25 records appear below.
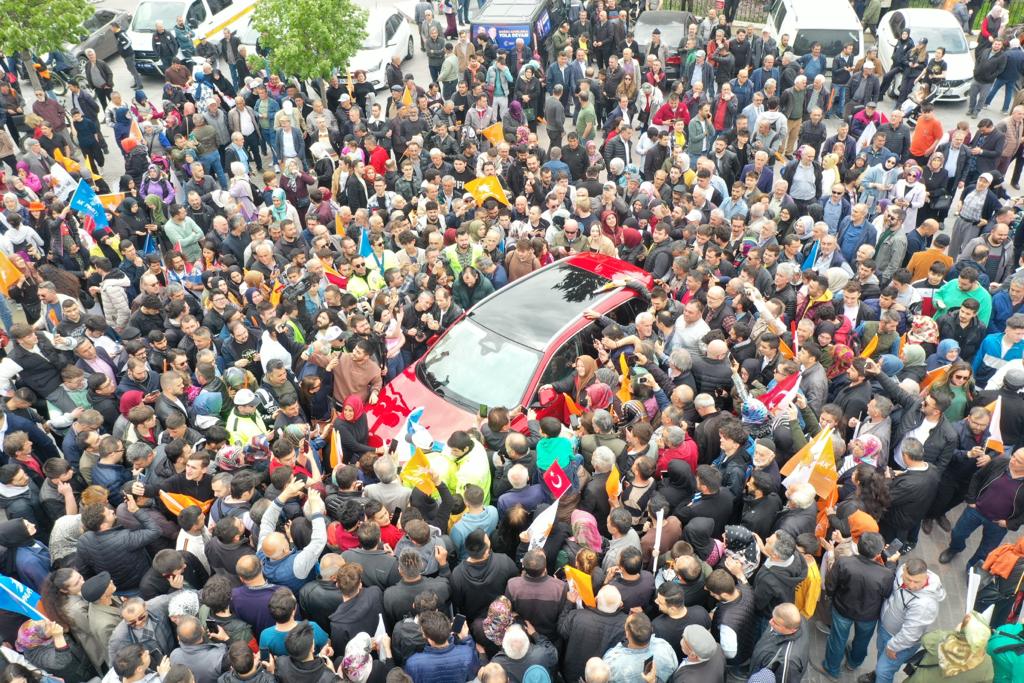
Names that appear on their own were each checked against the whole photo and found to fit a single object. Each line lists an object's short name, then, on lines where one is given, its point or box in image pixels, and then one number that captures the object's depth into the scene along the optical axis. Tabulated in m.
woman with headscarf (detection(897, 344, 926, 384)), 7.54
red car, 7.89
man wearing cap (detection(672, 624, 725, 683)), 4.87
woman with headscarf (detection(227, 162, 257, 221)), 11.81
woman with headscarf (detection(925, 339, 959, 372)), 7.66
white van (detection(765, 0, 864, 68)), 17.16
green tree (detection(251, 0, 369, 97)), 15.01
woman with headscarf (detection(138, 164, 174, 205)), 11.73
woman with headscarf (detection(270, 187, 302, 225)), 11.30
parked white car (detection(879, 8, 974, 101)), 16.94
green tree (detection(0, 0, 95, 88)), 15.66
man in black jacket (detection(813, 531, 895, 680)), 5.77
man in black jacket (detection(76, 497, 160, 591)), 5.92
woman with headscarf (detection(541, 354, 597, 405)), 7.99
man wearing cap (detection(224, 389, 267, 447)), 7.14
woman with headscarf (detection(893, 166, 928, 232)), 10.83
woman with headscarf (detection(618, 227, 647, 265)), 10.60
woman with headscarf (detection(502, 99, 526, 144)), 14.21
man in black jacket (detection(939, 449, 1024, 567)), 6.71
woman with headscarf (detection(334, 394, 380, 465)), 7.36
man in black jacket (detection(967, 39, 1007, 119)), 15.73
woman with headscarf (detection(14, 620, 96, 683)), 5.34
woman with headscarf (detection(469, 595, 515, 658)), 5.39
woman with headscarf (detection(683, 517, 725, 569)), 5.87
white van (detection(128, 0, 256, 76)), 19.28
